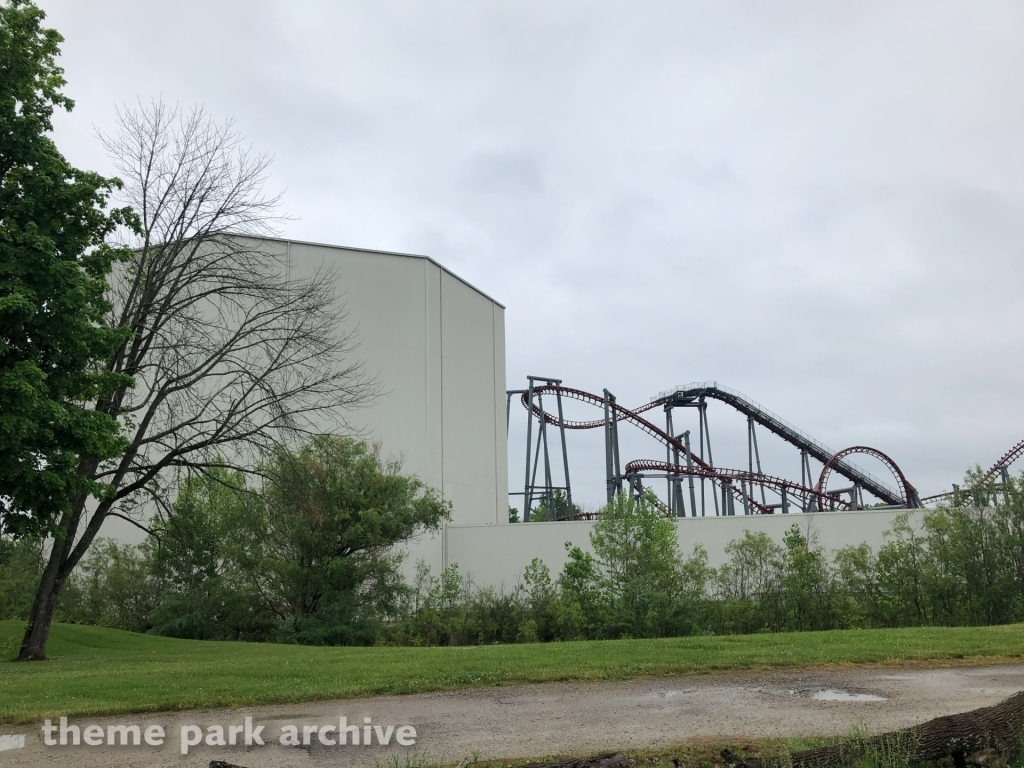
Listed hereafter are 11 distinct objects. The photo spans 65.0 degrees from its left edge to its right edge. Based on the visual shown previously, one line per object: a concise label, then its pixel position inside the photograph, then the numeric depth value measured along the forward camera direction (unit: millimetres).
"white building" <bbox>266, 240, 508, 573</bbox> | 40344
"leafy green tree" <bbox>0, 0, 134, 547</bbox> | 12773
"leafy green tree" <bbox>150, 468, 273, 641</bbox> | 25453
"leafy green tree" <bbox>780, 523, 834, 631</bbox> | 23969
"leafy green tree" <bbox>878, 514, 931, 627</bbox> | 23609
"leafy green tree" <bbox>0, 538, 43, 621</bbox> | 30608
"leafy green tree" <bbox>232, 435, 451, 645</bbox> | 23875
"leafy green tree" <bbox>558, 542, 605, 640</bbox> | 24906
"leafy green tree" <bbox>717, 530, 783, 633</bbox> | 24172
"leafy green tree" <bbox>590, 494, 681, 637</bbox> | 23875
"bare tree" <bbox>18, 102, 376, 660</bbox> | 17891
